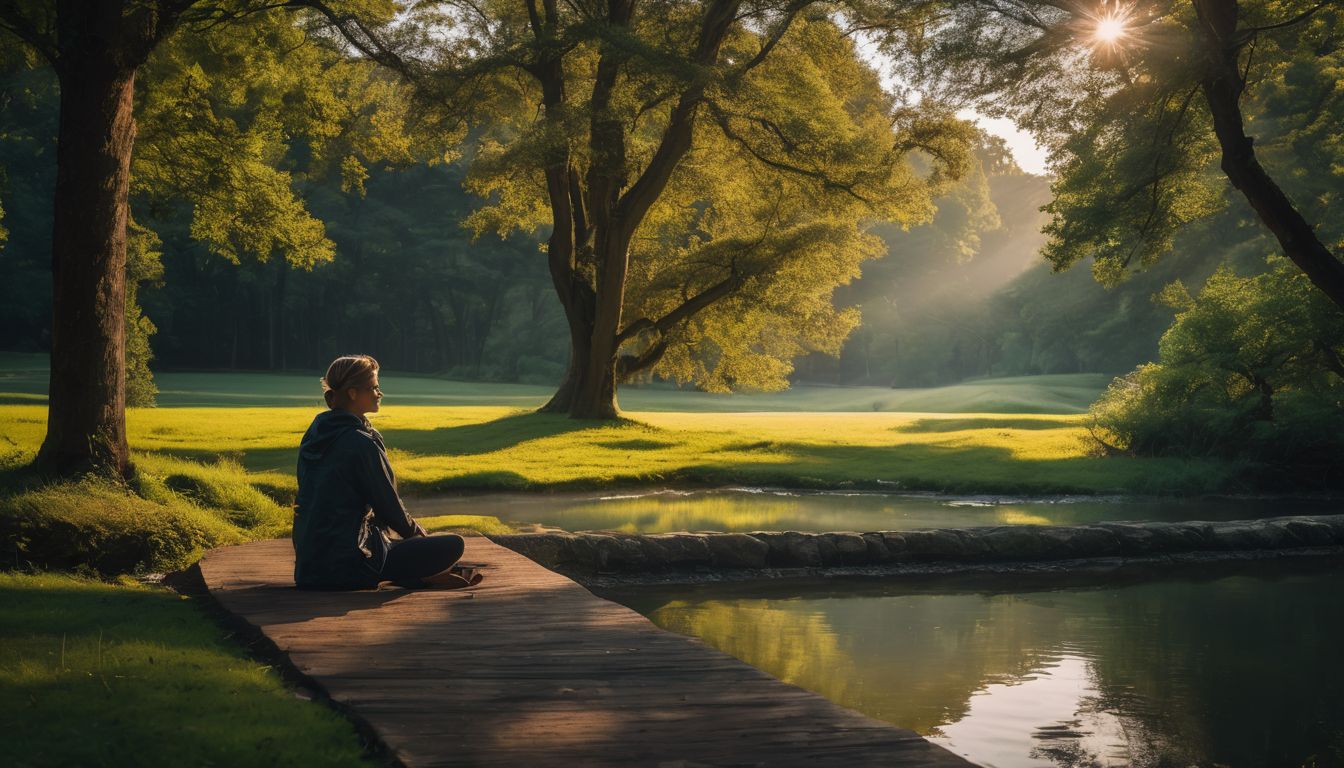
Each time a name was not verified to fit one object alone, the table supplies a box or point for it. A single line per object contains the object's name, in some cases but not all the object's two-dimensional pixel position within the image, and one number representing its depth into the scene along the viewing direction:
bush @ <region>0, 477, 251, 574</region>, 9.24
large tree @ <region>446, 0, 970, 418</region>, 25.31
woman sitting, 7.23
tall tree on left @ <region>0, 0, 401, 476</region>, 11.41
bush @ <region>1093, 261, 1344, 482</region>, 21.03
